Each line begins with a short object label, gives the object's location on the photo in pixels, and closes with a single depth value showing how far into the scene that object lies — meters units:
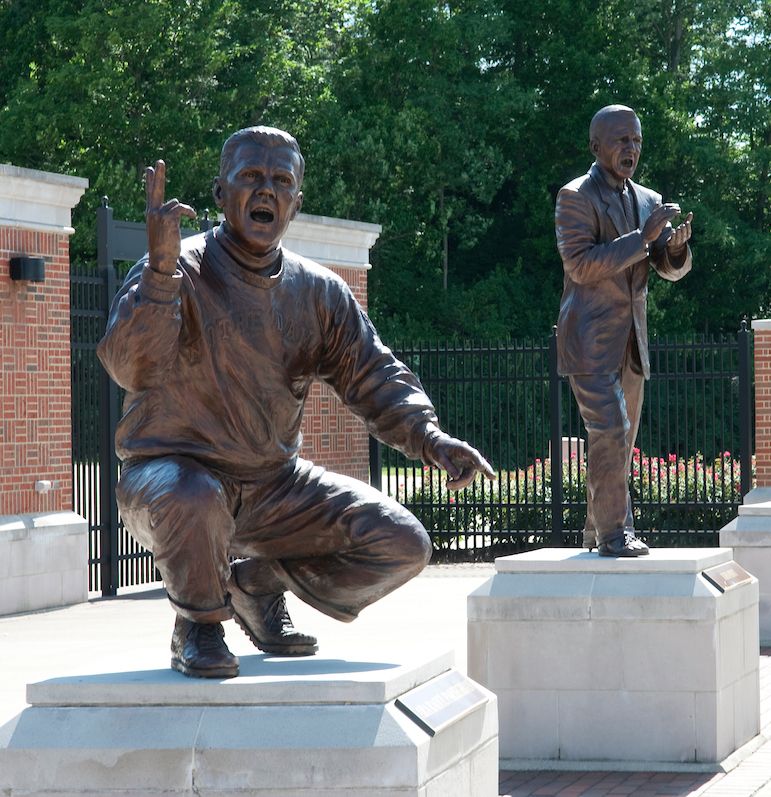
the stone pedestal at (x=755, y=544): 10.77
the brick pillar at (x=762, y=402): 14.39
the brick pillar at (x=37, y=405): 11.97
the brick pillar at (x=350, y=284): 16.75
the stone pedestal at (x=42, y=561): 11.83
